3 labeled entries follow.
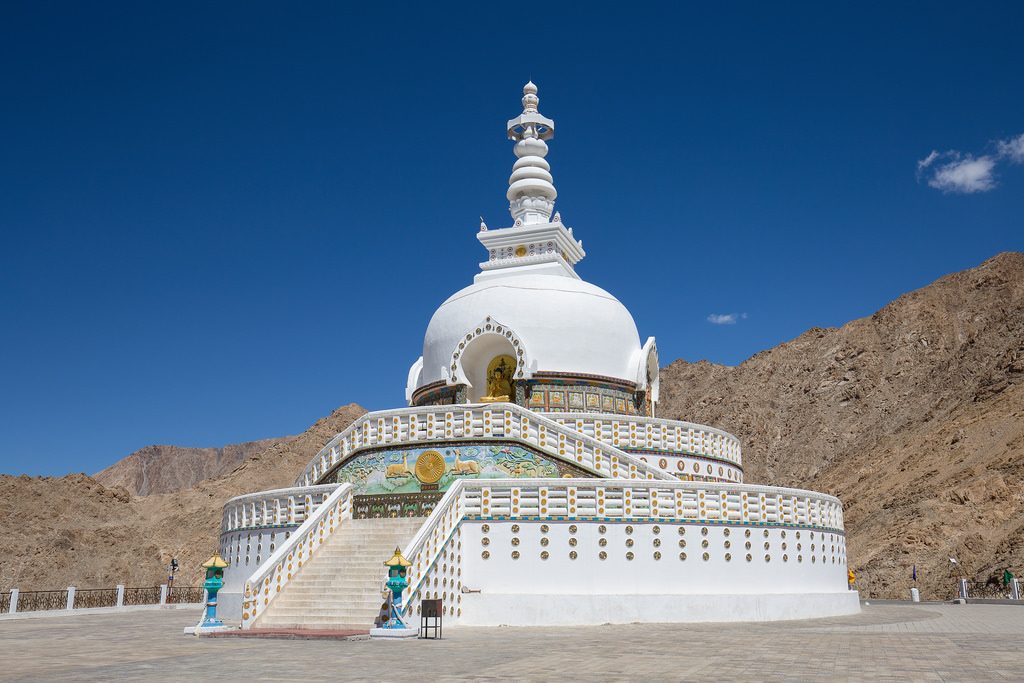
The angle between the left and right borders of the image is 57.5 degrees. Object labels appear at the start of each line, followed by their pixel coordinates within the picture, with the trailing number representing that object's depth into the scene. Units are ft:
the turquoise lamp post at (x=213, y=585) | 53.11
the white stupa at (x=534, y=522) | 58.90
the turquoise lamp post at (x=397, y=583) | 49.49
